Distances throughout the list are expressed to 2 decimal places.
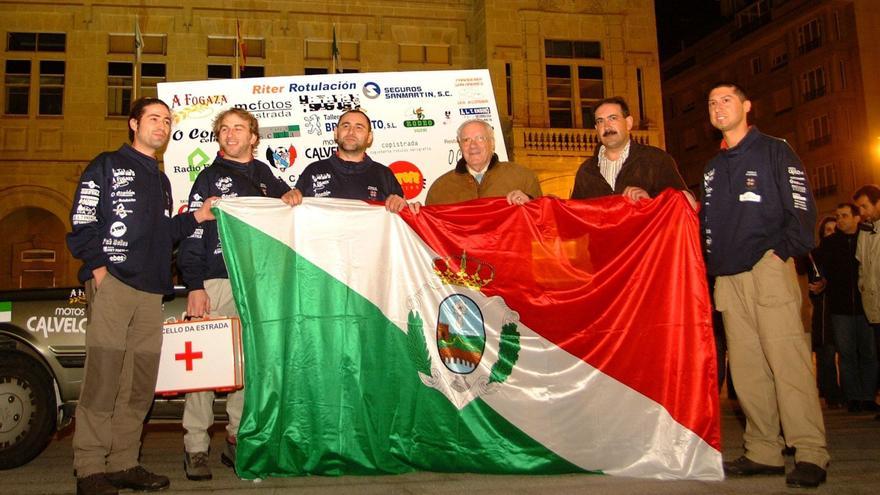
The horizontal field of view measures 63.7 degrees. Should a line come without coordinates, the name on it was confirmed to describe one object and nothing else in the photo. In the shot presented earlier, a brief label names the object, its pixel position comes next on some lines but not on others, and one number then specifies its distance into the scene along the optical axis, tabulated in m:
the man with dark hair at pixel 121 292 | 3.79
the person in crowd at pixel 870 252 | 6.97
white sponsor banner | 6.89
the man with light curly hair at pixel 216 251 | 4.17
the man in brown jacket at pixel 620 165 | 4.66
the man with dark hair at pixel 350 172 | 4.80
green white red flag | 3.91
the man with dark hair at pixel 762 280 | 3.88
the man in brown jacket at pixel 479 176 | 4.94
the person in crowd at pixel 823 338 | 7.85
